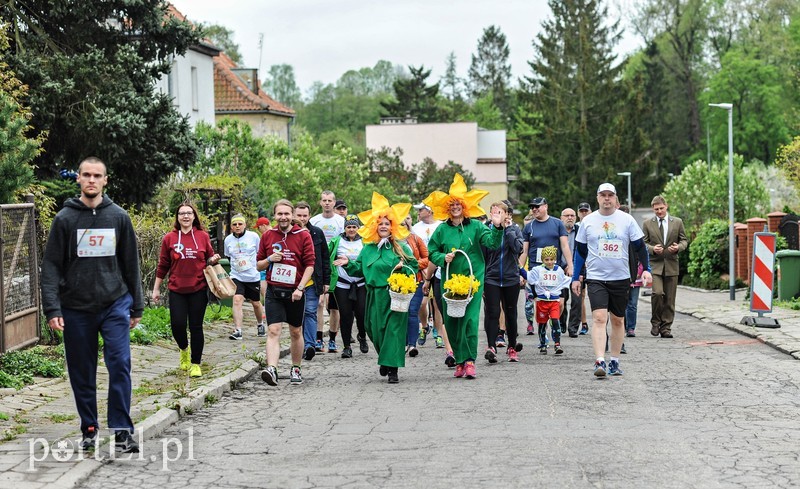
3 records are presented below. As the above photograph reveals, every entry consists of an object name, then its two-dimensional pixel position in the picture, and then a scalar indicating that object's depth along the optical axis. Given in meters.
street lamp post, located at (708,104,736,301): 27.06
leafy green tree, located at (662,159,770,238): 47.12
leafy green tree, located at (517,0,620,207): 75.31
